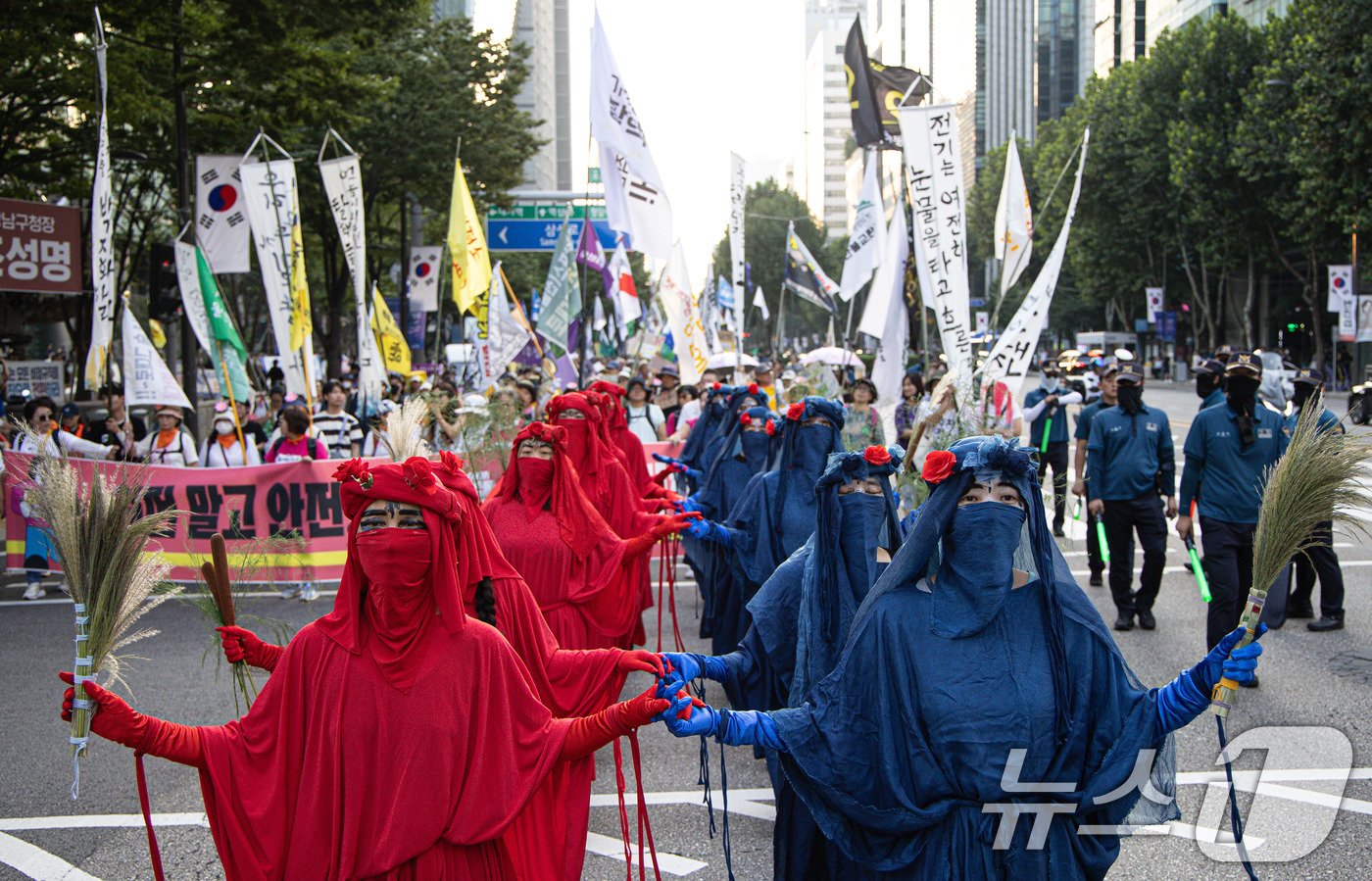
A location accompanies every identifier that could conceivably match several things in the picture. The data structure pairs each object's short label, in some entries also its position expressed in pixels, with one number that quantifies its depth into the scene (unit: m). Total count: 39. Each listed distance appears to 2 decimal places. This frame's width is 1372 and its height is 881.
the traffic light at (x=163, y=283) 16.78
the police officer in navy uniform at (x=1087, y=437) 10.30
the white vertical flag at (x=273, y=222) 15.19
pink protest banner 11.58
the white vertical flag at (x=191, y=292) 15.20
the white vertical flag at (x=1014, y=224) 13.64
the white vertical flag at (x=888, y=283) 13.28
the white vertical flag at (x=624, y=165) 14.00
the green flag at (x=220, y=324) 14.92
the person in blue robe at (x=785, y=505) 6.88
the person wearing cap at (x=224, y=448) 12.11
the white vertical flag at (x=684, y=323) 19.52
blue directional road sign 32.19
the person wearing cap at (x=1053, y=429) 13.45
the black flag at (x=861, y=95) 14.59
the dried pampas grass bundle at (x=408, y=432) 6.57
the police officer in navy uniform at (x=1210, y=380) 9.09
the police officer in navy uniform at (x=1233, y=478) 7.73
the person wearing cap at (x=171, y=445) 12.02
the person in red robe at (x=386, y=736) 3.32
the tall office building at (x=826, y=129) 171.00
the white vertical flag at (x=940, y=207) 11.20
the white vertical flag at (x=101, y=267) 13.19
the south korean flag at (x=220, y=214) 16.94
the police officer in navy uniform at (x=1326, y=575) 9.26
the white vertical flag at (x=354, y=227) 15.95
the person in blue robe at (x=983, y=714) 3.26
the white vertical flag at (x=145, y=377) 12.42
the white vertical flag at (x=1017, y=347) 10.62
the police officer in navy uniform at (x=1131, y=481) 9.35
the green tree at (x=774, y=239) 95.38
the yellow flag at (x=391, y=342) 20.66
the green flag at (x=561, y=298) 17.78
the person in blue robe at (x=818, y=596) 4.52
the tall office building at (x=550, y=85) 107.56
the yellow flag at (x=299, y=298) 15.12
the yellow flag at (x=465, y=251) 18.09
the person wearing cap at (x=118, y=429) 12.57
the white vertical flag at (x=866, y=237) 15.71
